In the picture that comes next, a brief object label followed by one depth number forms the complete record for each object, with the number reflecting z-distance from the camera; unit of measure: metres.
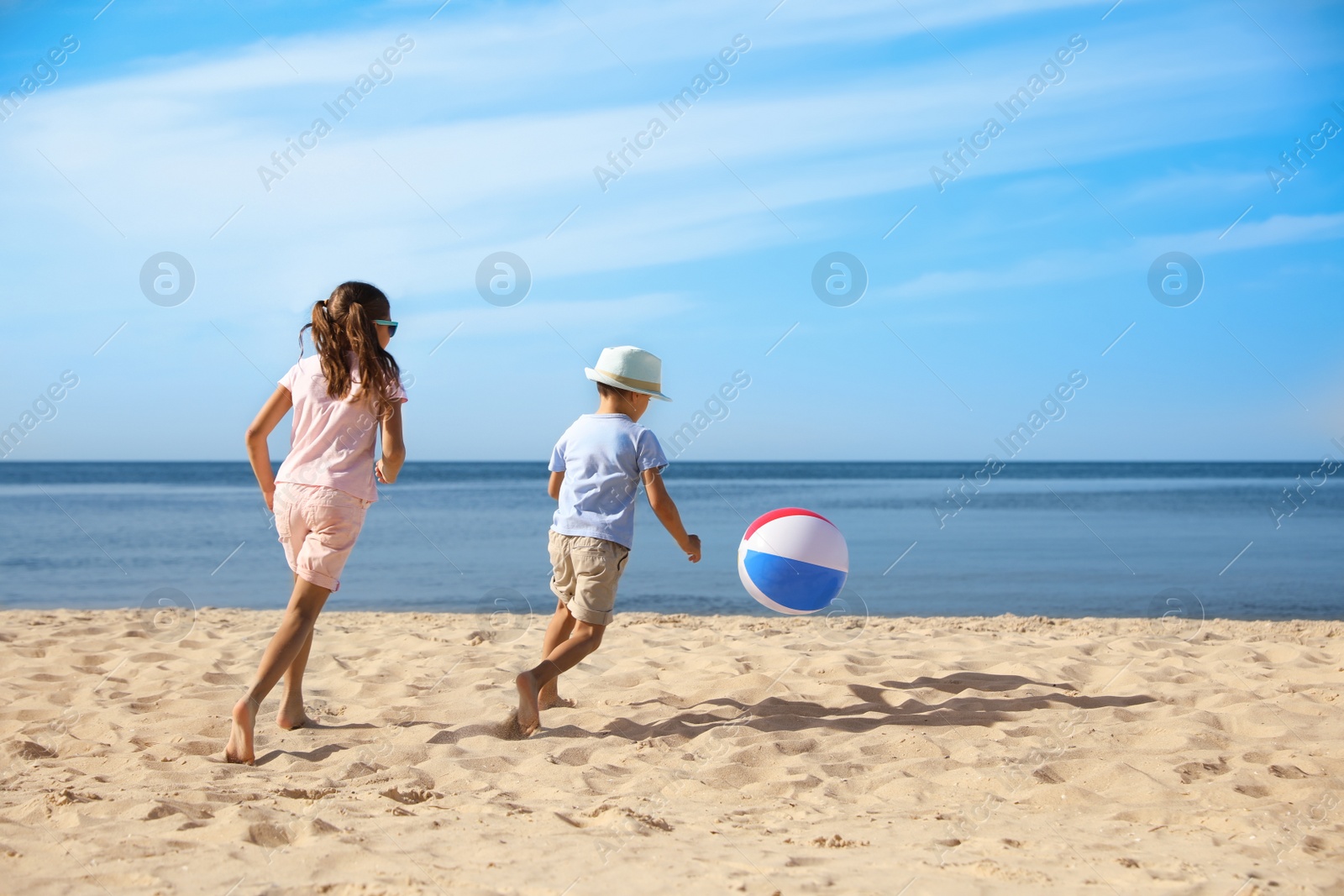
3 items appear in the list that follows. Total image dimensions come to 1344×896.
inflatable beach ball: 5.16
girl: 4.24
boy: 4.59
